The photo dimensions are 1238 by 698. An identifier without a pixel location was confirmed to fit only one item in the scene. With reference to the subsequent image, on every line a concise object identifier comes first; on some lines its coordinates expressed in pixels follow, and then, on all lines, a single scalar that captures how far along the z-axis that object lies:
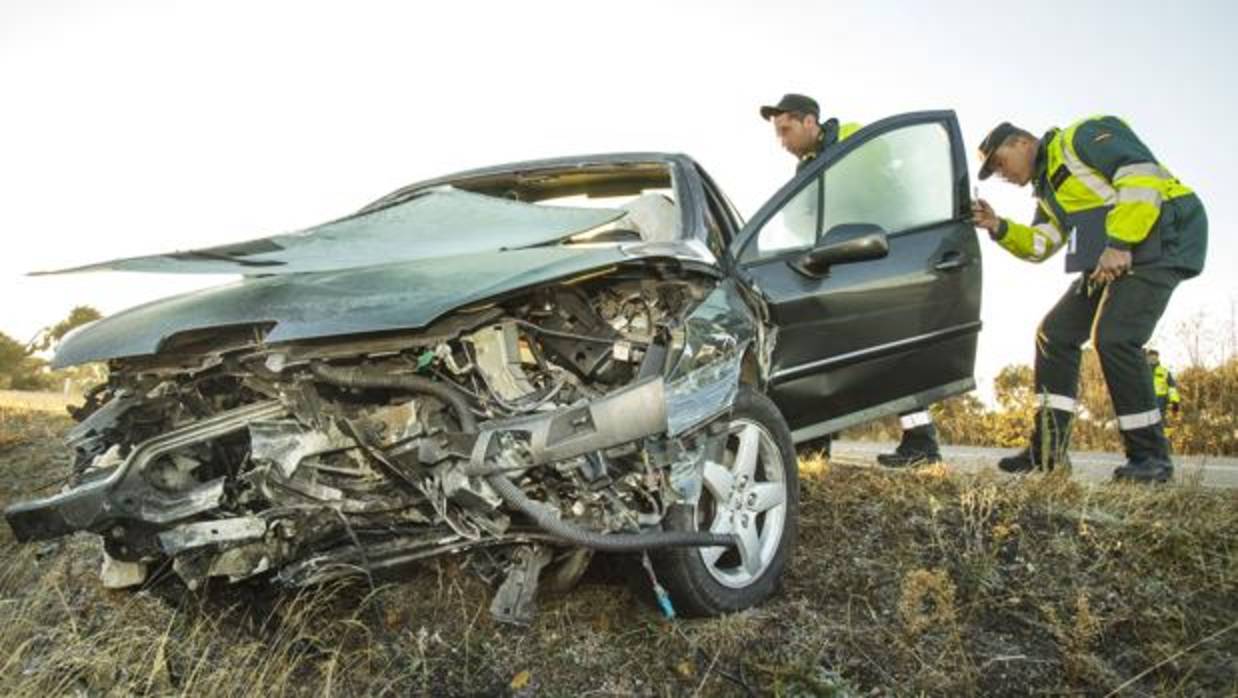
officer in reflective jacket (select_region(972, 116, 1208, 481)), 4.02
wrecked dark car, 2.07
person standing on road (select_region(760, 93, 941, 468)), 4.62
